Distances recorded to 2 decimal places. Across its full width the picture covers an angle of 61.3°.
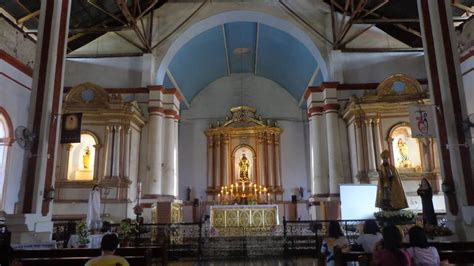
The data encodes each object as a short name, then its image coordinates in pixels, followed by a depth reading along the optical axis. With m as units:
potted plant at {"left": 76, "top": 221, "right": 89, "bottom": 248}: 7.58
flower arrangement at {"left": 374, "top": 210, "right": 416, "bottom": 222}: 7.59
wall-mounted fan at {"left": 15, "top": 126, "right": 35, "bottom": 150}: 7.34
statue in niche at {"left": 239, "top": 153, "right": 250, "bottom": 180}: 18.52
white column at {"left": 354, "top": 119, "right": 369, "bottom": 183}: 12.43
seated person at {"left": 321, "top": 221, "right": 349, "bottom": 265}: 4.94
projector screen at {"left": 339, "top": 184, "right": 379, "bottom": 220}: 10.97
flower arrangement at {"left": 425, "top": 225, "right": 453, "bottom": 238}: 6.97
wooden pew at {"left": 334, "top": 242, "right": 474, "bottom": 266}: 3.64
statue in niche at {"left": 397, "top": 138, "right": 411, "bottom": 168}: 12.46
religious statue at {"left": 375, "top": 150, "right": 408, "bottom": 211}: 7.73
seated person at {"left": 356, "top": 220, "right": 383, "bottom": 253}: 4.66
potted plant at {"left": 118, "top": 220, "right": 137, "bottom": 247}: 8.45
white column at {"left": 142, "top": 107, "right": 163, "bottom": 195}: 13.15
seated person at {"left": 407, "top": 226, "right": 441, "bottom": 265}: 3.51
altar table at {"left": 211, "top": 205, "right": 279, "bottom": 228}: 13.66
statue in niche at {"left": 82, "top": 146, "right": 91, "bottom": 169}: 12.46
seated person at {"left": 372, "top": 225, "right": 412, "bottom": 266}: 3.21
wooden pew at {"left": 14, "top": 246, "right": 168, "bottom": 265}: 4.68
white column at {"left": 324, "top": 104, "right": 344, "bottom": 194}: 13.32
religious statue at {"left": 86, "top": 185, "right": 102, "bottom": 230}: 8.35
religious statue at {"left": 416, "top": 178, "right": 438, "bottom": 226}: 7.41
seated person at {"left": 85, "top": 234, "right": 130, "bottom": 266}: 3.20
